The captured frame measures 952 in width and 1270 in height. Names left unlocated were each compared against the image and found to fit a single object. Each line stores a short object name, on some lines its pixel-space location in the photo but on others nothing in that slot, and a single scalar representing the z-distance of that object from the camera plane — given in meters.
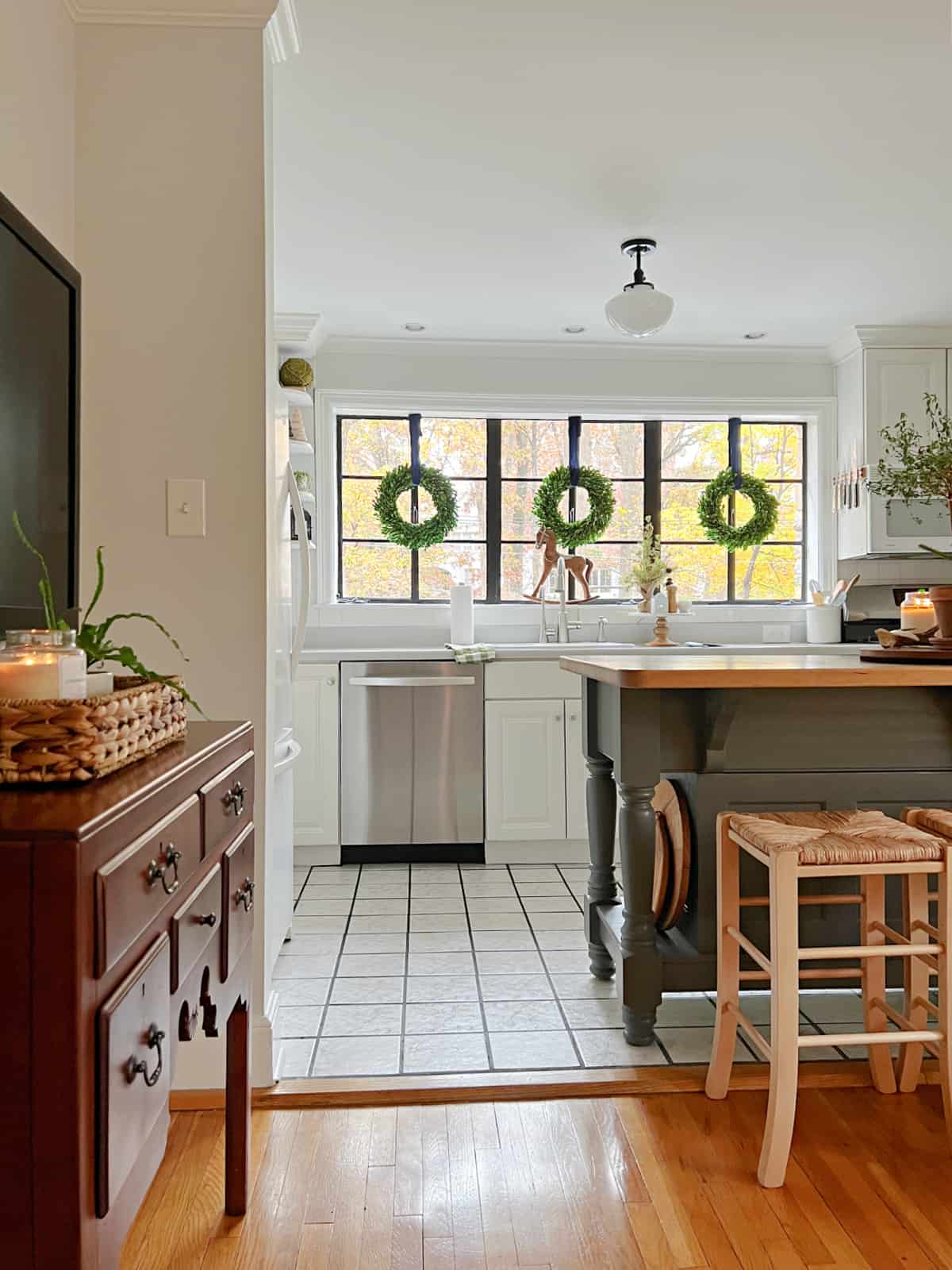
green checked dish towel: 4.16
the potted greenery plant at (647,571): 4.91
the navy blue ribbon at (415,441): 5.01
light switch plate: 2.15
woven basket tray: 0.96
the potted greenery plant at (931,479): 2.25
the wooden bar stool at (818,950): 1.77
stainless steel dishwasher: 4.20
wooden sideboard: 0.78
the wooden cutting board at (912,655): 2.30
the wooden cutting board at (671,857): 2.39
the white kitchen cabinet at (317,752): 4.17
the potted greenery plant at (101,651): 1.32
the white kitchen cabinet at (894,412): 4.73
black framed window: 5.00
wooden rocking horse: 4.89
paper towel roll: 4.71
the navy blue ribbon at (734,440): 5.25
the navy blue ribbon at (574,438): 5.16
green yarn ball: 4.09
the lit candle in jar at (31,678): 1.09
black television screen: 1.47
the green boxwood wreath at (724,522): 5.11
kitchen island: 2.25
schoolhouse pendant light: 3.38
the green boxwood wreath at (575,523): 5.00
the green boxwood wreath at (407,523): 4.86
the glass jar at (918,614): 2.51
